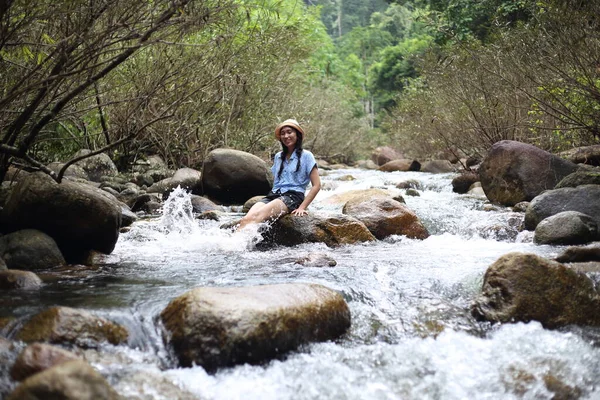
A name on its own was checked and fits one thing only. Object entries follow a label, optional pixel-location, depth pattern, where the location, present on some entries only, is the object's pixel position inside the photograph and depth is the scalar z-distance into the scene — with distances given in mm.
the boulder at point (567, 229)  7199
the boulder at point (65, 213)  5996
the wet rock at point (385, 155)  26984
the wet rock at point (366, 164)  26358
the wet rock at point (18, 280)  4867
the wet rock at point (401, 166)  20938
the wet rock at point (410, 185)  14273
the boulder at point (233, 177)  11711
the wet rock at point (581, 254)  5770
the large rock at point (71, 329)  3678
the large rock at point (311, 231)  7445
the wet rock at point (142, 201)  10609
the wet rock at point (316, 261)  5973
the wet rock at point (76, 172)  12020
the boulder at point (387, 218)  8227
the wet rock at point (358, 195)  9452
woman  7434
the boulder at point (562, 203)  7934
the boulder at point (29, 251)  5680
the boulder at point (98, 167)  12656
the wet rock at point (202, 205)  10672
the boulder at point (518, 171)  10336
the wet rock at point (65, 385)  2684
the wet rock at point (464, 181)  13281
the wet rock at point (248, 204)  10531
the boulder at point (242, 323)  3742
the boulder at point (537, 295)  4520
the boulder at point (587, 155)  10844
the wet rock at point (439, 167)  18739
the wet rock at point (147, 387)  3258
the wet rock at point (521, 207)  9800
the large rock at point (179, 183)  12062
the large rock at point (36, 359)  3168
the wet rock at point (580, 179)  8906
